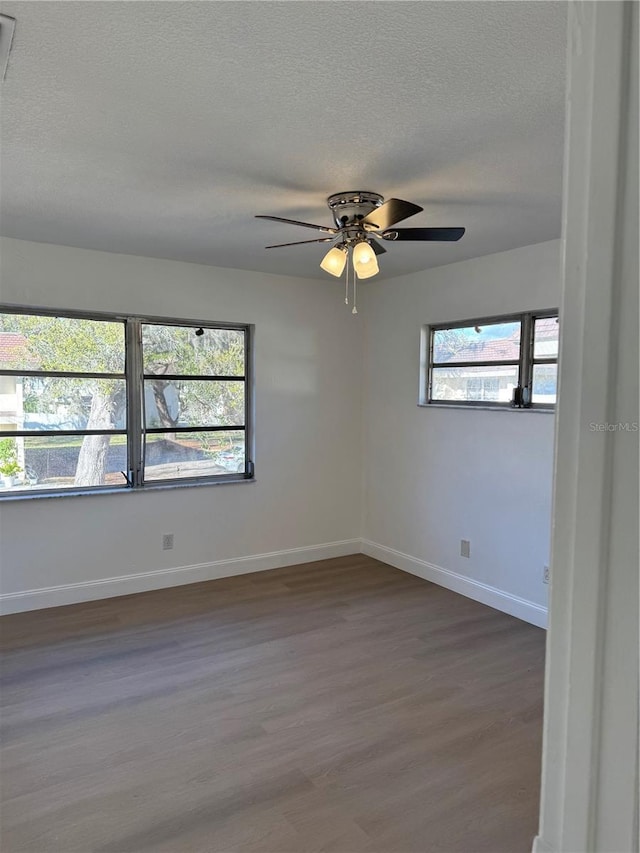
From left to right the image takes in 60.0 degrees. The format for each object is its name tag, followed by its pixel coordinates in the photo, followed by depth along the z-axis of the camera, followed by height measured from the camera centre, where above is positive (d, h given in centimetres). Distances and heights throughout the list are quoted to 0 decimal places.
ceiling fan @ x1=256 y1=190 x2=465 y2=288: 256 +78
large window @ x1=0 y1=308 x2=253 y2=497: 382 -6
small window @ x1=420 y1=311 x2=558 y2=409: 374 +26
